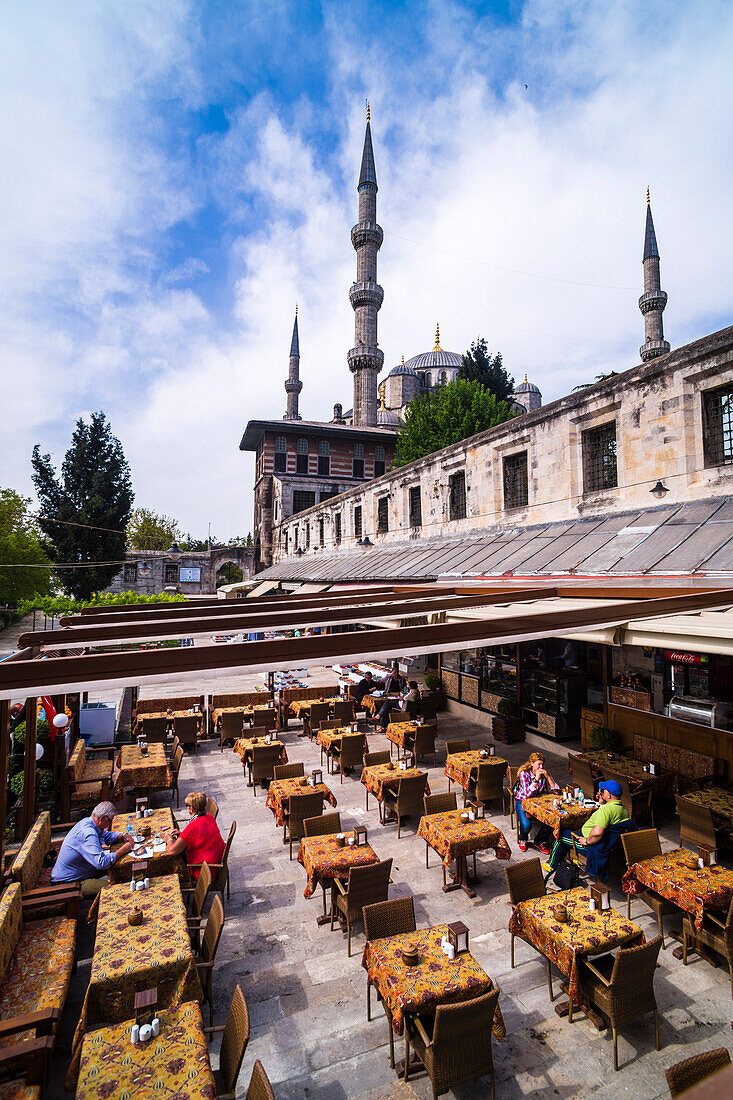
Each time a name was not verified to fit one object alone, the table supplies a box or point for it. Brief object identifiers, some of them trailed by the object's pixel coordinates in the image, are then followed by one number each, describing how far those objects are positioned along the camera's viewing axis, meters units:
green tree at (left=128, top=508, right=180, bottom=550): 62.12
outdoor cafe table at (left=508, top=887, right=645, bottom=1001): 4.40
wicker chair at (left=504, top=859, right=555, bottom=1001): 5.18
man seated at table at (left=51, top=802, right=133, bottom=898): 5.71
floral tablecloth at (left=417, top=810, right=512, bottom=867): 6.21
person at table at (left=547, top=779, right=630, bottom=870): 6.07
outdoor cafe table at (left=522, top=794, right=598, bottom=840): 6.70
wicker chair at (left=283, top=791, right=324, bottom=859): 7.31
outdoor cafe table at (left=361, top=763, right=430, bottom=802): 8.02
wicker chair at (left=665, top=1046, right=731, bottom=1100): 3.00
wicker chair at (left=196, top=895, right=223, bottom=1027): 4.64
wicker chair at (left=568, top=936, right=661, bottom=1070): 4.08
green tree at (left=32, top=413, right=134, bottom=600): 34.72
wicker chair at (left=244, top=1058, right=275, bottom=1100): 2.99
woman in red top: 6.09
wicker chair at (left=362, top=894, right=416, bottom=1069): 4.73
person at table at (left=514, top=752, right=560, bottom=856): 7.17
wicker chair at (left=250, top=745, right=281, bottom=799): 9.33
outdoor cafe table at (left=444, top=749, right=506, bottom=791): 8.41
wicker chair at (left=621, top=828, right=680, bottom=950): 5.51
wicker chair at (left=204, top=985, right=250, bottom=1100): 3.48
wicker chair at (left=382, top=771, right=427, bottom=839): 7.77
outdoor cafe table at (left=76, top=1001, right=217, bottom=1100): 3.15
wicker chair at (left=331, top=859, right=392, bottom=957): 5.37
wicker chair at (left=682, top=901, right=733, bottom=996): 4.68
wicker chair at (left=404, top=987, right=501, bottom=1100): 3.62
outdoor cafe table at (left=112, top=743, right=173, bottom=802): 8.56
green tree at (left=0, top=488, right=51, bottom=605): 33.09
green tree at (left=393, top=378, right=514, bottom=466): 31.09
